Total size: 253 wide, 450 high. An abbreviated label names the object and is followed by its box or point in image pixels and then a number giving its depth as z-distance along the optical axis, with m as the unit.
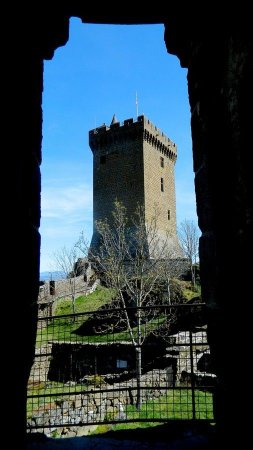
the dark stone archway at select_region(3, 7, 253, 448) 1.50
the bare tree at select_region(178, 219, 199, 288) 31.33
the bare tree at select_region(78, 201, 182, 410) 15.43
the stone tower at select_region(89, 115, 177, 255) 35.50
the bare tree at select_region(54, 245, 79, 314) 27.22
